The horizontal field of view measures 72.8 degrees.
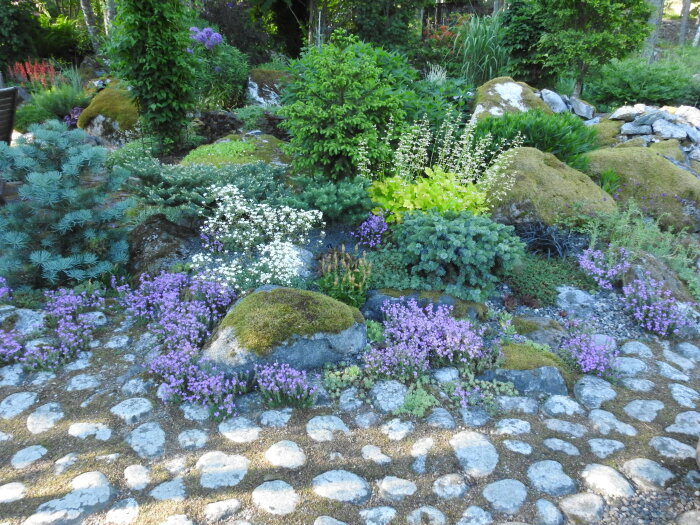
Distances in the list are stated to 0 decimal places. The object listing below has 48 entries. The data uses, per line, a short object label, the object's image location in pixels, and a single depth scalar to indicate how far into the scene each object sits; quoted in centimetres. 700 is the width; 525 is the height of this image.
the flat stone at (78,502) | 245
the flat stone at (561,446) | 303
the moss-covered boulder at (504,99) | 889
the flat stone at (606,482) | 269
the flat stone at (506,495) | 262
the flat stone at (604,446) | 301
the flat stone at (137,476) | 269
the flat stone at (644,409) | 336
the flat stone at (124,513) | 246
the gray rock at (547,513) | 254
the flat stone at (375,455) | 294
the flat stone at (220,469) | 272
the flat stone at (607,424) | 322
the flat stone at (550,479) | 273
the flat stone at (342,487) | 266
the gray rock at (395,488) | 268
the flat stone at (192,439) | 301
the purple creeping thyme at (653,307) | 438
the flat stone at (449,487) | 269
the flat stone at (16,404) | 325
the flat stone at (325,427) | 312
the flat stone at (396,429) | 314
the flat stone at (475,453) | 288
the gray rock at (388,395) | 341
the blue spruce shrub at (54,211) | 427
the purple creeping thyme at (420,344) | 370
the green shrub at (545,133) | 693
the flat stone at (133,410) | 322
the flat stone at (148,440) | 294
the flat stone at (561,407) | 341
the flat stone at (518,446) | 303
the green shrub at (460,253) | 425
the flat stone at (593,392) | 353
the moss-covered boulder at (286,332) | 354
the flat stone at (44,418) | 312
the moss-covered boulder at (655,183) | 657
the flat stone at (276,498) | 256
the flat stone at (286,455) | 288
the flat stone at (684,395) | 352
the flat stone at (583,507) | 255
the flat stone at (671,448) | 298
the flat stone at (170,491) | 261
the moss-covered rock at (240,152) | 746
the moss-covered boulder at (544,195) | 575
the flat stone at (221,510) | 249
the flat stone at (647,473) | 275
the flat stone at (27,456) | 283
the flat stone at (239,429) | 308
